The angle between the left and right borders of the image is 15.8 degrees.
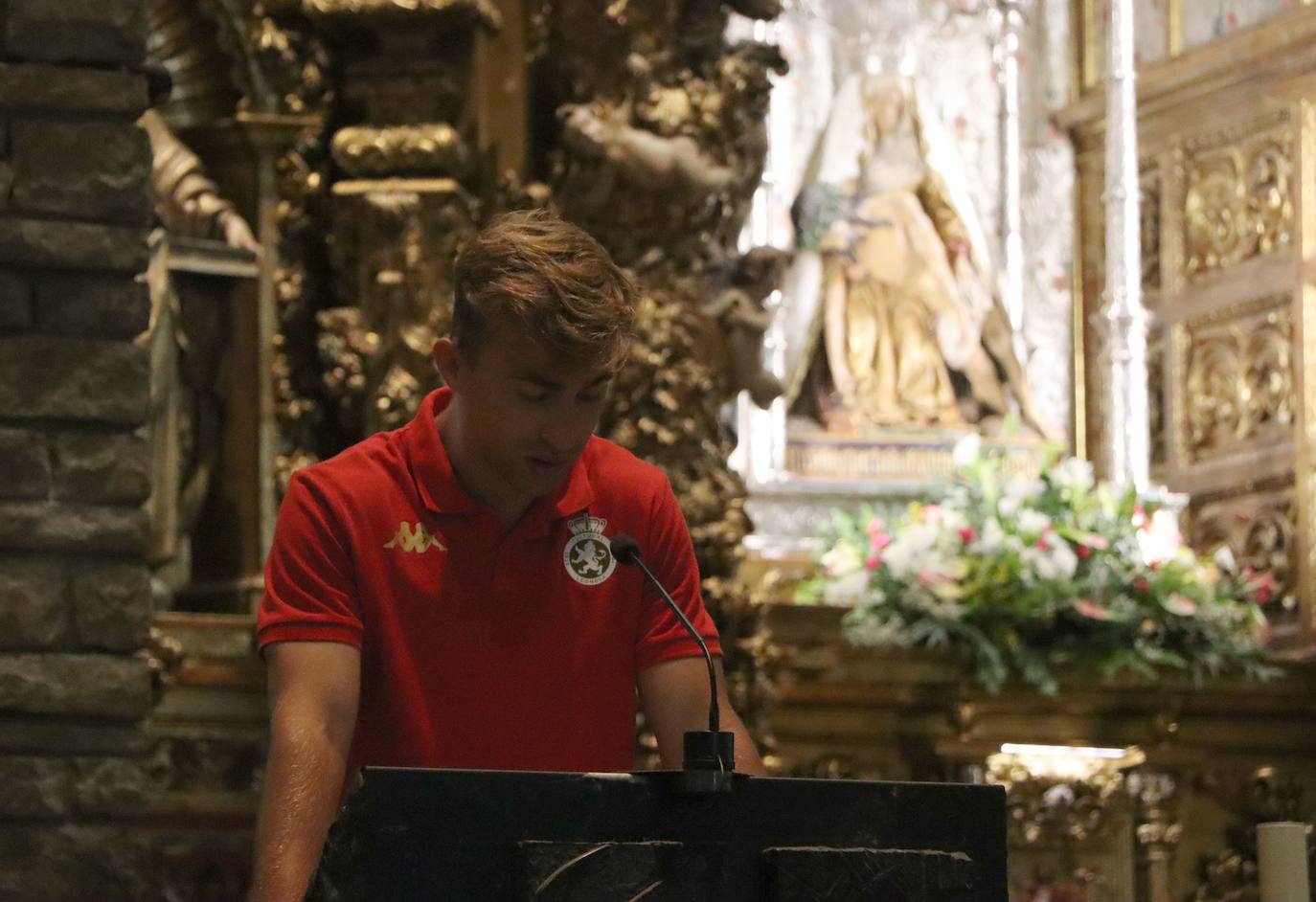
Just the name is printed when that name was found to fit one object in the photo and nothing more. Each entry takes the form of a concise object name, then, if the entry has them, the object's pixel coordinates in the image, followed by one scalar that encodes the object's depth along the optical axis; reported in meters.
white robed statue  19.15
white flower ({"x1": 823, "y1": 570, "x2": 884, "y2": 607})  13.72
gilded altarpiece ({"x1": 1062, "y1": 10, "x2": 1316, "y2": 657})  17.59
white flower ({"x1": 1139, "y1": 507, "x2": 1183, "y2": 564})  14.62
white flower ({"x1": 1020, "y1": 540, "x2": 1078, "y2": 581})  13.39
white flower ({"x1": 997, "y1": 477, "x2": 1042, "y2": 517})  14.02
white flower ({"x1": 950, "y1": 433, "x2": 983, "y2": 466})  15.43
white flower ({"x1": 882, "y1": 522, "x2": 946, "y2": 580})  13.64
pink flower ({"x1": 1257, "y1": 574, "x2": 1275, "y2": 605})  16.13
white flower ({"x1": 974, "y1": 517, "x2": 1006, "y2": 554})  13.56
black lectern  3.94
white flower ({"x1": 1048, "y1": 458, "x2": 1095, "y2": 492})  14.36
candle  5.51
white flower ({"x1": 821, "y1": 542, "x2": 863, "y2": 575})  14.17
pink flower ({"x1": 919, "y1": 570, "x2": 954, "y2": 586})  13.45
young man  4.81
